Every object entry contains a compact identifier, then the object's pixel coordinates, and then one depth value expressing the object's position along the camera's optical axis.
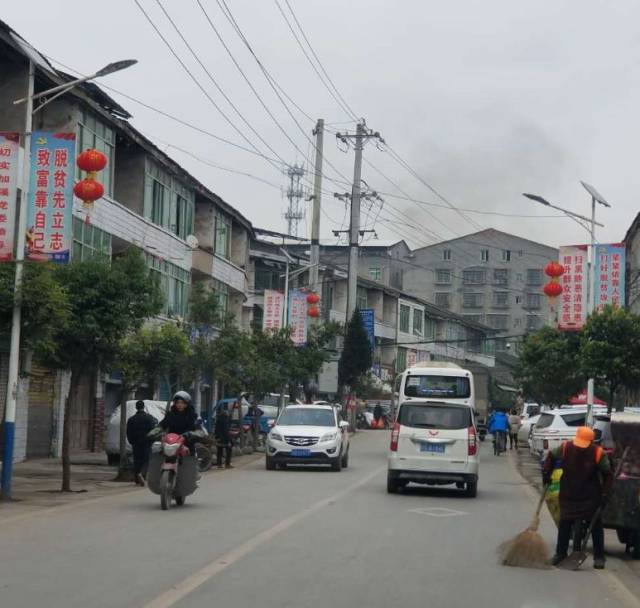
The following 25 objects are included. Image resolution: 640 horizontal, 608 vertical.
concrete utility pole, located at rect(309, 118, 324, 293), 49.66
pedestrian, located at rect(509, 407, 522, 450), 46.56
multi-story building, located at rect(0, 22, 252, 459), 30.36
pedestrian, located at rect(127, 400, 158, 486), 23.41
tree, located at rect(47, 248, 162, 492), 20.48
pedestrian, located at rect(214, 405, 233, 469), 30.70
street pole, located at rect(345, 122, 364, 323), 53.09
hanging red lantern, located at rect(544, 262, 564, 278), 31.09
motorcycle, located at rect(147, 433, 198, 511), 17.50
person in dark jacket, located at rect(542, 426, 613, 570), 12.48
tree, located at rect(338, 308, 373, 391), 64.12
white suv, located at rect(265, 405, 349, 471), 29.69
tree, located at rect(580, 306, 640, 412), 32.03
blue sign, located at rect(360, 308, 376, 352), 66.88
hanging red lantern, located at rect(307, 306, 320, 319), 50.28
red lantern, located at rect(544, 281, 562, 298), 30.92
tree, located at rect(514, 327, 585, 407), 45.28
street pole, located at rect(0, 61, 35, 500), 18.34
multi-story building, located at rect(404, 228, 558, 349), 104.25
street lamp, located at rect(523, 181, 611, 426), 33.56
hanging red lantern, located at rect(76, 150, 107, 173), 19.97
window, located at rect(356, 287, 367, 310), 85.38
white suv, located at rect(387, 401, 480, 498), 22.66
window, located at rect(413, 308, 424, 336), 95.12
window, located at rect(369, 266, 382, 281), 96.47
